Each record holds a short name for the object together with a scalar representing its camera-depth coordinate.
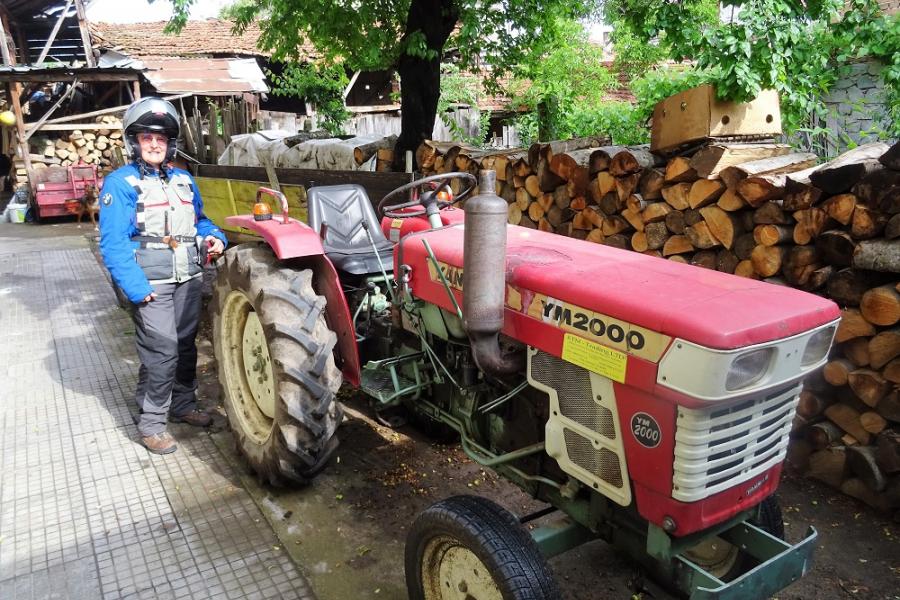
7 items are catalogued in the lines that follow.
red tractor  1.74
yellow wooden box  3.78
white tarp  7.12
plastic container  12.71
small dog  12.41
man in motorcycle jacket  3.33
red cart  12.33
